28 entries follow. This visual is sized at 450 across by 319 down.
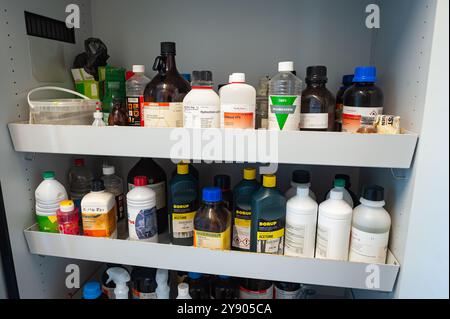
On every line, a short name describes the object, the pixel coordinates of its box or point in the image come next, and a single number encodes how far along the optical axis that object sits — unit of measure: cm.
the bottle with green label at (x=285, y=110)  66
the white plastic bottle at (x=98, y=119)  78
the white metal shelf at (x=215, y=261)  70
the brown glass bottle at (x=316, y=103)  71
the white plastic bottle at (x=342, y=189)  76
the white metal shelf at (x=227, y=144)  62
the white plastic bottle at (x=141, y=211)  80
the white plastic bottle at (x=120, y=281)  93
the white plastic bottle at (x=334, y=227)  71
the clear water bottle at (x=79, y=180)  94
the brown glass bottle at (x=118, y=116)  82
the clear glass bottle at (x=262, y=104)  83
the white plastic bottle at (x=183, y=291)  86
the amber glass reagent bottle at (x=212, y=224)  76
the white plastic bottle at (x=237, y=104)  67
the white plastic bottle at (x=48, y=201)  82
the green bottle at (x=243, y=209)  79
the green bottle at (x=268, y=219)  75
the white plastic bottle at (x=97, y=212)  81
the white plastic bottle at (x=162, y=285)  92
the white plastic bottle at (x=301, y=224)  73
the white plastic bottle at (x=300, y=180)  84
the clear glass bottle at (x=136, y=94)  80
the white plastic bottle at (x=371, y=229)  69
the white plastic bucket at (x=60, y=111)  76
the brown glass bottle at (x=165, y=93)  72
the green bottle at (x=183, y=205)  83
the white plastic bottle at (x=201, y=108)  68
